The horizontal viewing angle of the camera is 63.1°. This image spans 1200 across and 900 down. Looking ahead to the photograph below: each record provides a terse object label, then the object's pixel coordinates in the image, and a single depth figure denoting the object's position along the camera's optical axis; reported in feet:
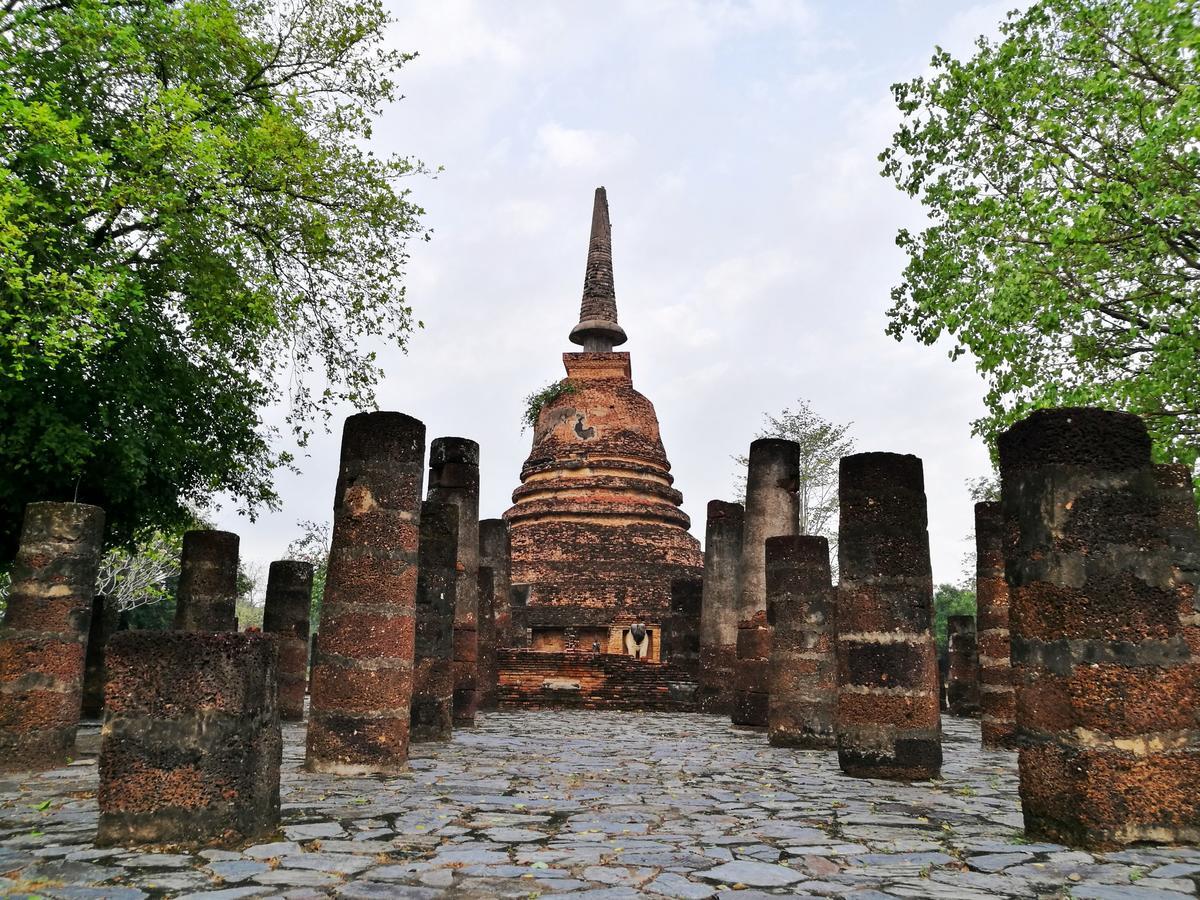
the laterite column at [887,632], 28.40
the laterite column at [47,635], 28.09
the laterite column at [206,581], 40.27
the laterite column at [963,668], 58.75
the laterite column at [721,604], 55.52
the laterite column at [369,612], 27.04
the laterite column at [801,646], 37.60
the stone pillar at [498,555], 60.03
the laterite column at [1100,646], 17.93
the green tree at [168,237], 34.50
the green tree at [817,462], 106.42
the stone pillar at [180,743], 16.63
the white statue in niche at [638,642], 74.23
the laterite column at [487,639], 55.21
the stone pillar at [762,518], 47.03
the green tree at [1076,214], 34.86
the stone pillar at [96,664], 46.78
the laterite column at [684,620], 65.87
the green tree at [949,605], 118.55
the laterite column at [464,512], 46.26
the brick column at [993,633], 37.09
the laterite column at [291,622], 47.06
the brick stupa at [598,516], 76.84
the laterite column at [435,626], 36.27
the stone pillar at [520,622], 76.64
